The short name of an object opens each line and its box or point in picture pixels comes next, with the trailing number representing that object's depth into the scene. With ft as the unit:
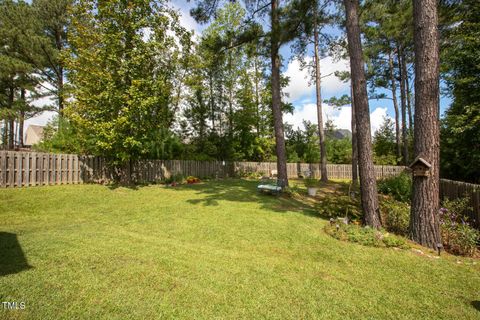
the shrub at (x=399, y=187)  27.63
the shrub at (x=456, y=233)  14.55
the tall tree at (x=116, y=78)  30.66
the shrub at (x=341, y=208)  20.17
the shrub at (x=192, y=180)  42.24
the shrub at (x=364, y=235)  14.62
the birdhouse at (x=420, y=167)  15.35
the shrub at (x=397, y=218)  17.61
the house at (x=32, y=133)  127.73
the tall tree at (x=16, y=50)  47.93
